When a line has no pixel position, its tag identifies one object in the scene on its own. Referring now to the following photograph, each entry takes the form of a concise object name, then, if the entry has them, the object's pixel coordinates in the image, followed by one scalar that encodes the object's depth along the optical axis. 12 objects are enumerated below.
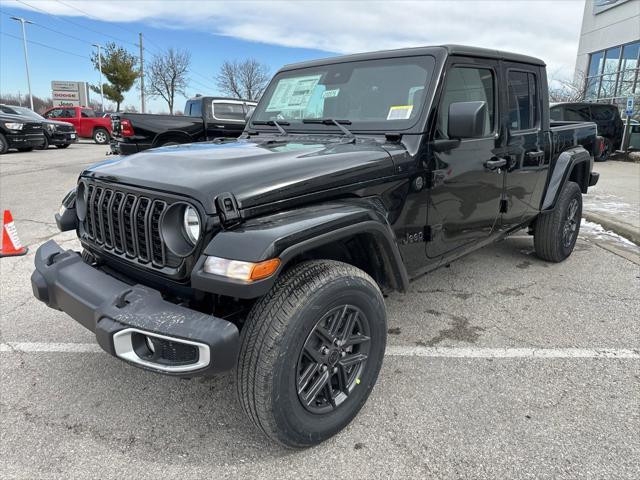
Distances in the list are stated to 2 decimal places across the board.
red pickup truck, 22.48
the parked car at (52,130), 15.85
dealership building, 18.16
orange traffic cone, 4.94
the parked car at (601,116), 12.69
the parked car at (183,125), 8.88
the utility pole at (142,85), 46.53
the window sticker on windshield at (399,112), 2.86
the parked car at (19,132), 14.75
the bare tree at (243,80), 50.25
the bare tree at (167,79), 51.34
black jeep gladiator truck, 1.90
